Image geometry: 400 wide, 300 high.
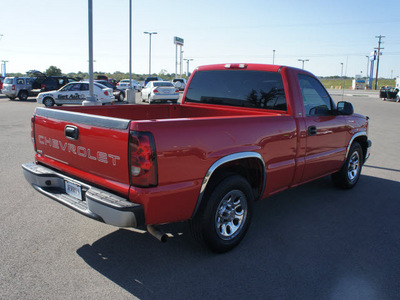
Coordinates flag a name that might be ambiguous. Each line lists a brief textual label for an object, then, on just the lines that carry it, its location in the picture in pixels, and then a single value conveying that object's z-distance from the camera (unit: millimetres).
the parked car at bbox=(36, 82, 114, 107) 21500
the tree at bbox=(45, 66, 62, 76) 85888
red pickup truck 2861
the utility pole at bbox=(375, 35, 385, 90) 75281
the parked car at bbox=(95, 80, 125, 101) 26777
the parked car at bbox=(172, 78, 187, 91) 42409
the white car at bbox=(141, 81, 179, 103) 22672
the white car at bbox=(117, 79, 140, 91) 43262
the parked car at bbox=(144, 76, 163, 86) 43409
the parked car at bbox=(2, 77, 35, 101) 27142
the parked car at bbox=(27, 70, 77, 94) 26750
